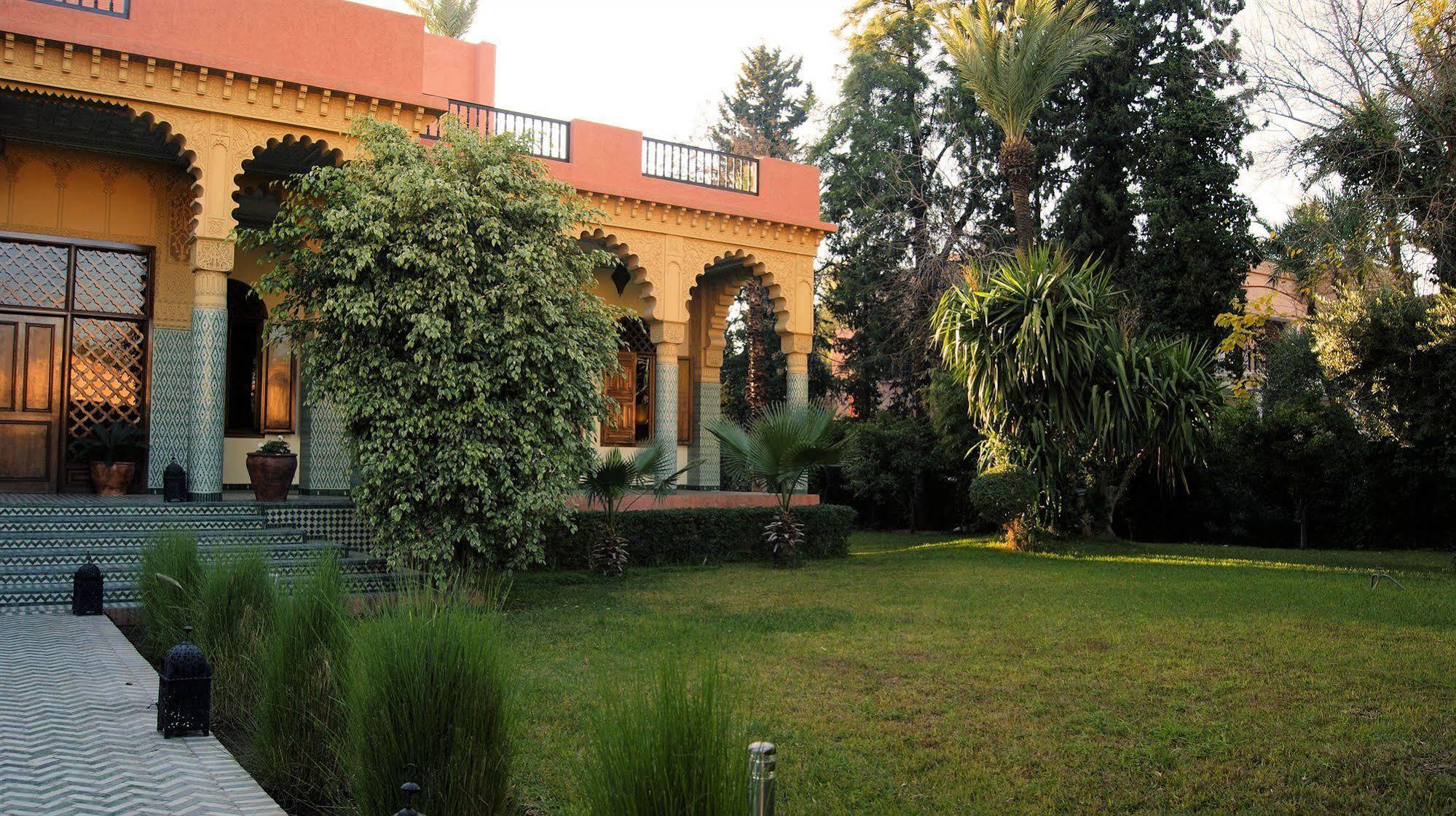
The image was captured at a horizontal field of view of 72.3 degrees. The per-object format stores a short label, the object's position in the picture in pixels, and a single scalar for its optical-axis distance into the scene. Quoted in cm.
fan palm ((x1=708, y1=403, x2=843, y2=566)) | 1230
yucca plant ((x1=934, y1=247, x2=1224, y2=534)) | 1284
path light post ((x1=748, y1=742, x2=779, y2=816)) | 220
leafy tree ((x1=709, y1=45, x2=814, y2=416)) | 3234
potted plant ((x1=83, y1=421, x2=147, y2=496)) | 1147
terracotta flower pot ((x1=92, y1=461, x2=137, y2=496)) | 1145
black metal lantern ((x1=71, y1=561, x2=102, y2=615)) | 745
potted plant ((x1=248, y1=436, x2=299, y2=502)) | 1088
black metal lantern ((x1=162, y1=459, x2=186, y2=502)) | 1073
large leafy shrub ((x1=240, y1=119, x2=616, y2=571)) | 872
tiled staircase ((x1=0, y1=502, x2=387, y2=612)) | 805
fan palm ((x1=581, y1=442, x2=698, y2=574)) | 1118
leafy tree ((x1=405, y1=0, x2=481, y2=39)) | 2433
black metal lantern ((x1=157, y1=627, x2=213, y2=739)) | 432
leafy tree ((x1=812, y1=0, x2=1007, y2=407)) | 2370
